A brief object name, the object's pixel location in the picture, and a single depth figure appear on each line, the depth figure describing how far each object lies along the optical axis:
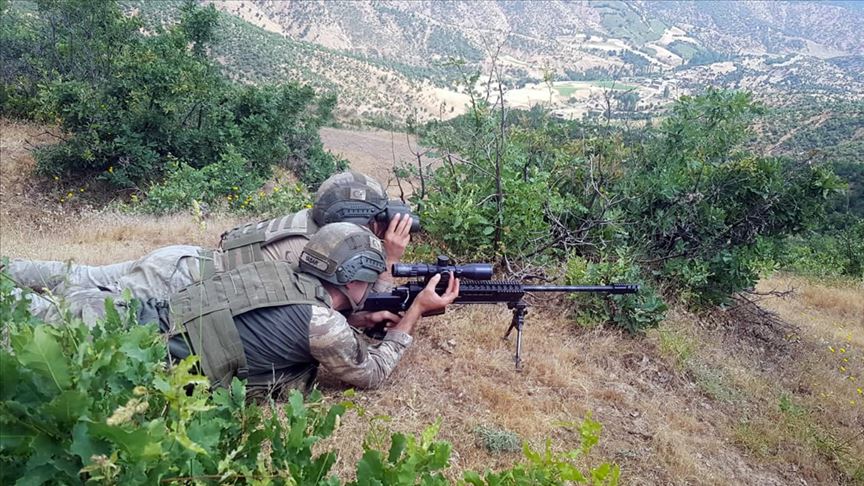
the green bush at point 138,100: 10.09
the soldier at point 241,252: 3.01
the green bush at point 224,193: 7.12
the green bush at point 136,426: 1.02
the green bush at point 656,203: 4.77
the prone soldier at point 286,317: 2.54
